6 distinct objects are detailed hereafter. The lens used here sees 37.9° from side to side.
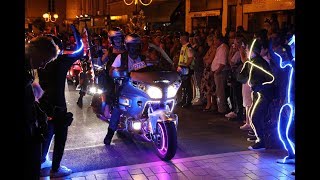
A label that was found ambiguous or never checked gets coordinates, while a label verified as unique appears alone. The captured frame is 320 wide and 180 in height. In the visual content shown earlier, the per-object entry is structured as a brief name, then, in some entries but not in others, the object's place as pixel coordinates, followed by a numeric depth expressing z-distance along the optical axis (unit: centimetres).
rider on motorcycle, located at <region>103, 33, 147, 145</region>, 752
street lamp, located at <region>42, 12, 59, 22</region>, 3959
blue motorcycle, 689
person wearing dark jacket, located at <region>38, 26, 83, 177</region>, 616
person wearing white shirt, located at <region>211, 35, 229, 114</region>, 1105
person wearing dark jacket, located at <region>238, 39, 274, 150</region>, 746
